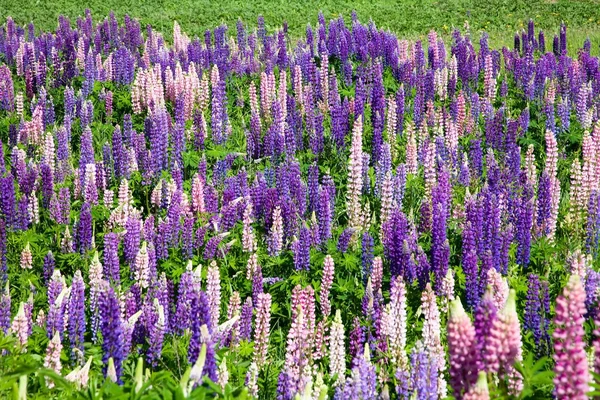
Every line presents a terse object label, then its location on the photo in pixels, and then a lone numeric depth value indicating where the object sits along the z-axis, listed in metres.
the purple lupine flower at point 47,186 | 7.69
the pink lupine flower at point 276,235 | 6.65
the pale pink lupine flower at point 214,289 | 5.55
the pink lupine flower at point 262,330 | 5.29
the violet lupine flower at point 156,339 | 5.07
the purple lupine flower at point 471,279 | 5.72
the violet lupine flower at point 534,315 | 5.29
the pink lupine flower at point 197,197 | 7.28
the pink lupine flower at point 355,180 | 7.34
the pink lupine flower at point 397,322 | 5.11
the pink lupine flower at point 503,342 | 2.93
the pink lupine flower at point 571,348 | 2.83
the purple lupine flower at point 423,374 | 4.37
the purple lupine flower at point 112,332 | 4.46
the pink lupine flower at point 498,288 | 5.10
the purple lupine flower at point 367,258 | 6.29
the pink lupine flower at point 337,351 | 4.89
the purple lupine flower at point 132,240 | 6.54
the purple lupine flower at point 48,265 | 6.33
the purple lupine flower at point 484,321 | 3.07
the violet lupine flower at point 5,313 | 5.07
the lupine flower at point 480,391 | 2.73
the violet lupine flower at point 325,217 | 6.73
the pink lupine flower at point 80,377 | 4.29
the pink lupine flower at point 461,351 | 2.89
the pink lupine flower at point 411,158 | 8.30
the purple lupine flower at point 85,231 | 6.70
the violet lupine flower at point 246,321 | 5.39
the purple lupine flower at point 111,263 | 6.00
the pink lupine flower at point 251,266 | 6.28
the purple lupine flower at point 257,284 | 5.79
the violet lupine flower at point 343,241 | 6.63
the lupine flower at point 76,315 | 5.20
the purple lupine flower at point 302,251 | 6.28
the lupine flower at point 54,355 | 4.67
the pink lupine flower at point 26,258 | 6.59
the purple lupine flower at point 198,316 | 4.31
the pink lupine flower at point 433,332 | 4.67
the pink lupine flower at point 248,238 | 6.62
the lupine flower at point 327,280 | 5.82
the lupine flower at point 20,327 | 4.84
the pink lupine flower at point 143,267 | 6.02
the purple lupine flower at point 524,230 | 6.48
